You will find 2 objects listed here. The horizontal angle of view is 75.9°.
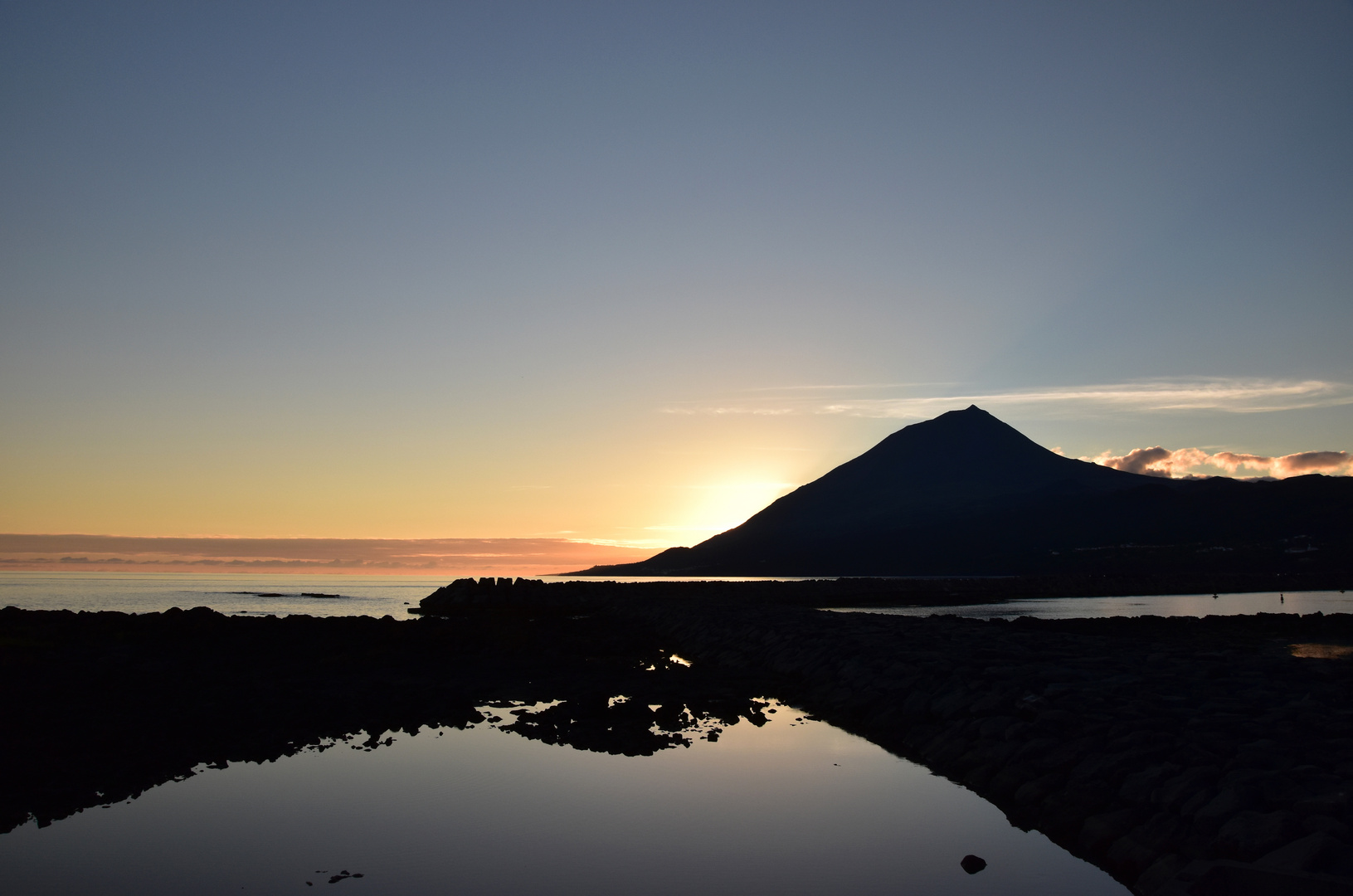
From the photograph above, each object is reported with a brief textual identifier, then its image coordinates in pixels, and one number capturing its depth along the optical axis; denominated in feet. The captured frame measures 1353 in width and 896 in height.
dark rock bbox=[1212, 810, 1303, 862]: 26.30
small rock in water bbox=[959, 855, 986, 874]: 29.73
